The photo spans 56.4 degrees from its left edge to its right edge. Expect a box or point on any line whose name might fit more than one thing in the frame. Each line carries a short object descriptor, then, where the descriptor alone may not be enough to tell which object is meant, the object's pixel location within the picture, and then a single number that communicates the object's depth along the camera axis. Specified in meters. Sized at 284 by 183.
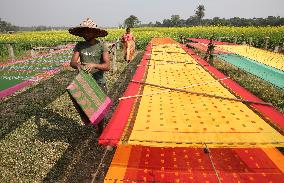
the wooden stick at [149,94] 4.11
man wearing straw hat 4.03
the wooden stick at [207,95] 3.87
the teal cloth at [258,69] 5.52
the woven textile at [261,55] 6.89
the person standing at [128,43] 11.80
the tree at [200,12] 100.88
